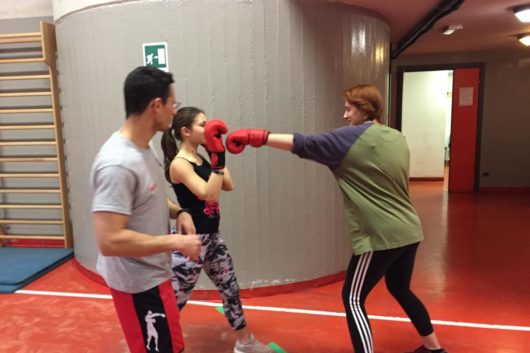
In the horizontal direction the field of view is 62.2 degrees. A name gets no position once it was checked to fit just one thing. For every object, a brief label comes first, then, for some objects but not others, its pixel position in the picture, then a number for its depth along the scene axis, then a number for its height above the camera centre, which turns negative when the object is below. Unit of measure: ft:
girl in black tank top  6.95 -1.40
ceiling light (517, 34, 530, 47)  18.46 +3.14
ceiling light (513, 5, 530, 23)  13.26 +3.08
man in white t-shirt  4.64 -1.12
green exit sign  10.59 +1.57
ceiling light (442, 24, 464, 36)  16.01 +3.16
